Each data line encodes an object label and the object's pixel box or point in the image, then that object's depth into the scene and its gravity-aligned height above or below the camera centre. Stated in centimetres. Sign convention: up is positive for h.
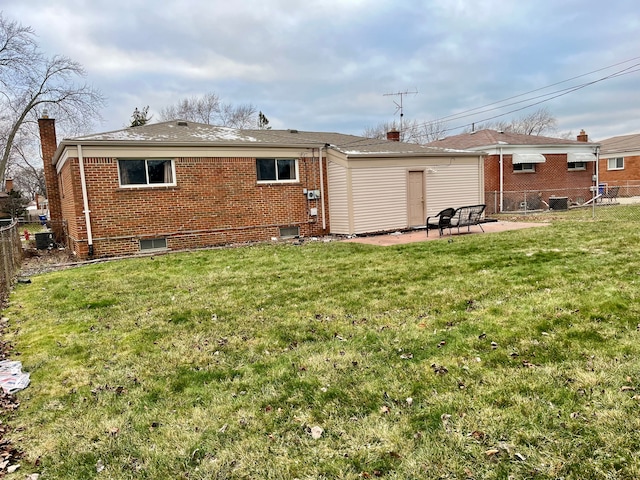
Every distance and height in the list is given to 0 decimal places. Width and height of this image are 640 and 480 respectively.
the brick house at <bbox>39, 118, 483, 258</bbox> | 1194 +71
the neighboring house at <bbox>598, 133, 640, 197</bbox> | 3162 +180
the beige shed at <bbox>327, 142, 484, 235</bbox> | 1441 +55
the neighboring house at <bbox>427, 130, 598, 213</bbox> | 2225 +123
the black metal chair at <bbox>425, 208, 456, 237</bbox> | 1277 -69
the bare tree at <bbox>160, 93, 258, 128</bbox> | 4606 +1122
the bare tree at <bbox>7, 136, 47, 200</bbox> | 4394 +713
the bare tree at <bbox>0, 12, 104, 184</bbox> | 3219 +980
